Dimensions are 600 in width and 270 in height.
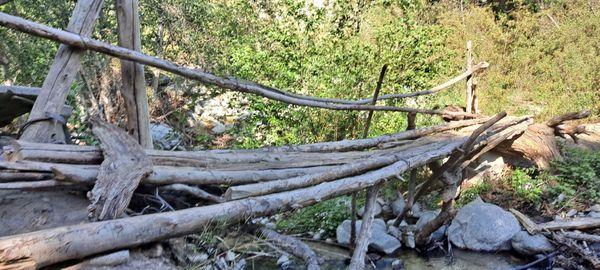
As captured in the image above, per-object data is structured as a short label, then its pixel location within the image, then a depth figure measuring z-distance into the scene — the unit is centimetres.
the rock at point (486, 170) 657
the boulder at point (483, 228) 507
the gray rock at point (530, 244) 488
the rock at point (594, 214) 544
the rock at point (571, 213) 561
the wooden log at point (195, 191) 234
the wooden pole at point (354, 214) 425
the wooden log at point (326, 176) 243
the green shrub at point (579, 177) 599
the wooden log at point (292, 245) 252
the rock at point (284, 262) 444
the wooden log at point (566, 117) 603
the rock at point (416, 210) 588
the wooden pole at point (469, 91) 623
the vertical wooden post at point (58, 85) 260
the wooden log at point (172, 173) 200
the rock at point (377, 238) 503
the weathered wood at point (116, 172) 191
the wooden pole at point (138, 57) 246
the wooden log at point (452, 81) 519
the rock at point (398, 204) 590
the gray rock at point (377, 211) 575
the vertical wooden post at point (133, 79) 295
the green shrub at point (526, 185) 604
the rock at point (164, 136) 664
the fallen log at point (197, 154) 218
